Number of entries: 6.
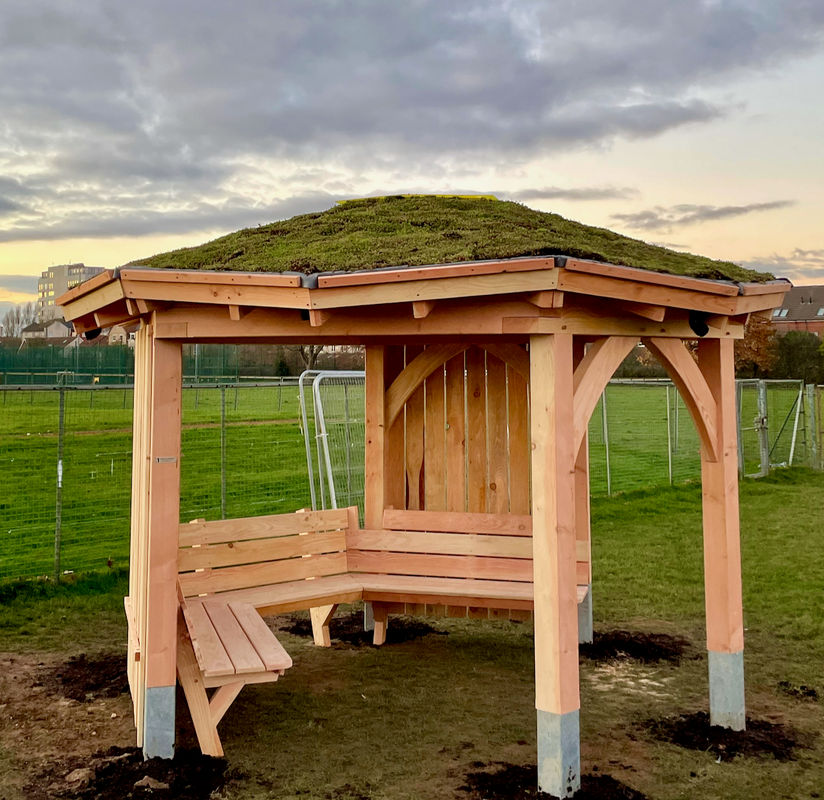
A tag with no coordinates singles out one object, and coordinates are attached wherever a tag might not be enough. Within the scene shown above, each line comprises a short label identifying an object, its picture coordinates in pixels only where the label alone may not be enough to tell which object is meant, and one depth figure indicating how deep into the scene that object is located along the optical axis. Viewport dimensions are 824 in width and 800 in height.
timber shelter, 4.52
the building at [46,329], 82.94
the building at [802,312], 87.25
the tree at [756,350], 42.28
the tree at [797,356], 45.66
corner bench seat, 5.93
